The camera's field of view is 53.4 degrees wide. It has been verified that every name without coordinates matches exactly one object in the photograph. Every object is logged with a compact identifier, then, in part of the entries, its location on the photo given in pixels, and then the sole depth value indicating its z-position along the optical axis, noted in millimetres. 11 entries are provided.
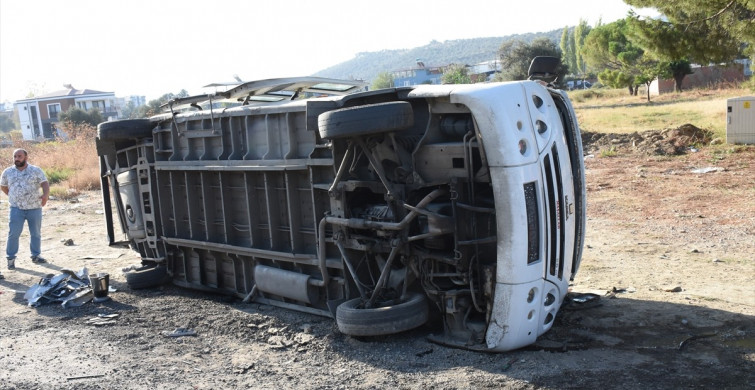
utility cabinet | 18838
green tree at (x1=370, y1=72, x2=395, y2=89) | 75569
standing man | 10594
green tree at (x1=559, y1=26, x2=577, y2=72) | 124562
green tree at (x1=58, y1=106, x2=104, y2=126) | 61325
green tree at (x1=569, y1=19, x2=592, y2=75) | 110750
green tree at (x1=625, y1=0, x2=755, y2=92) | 15219
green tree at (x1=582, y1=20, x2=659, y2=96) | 54062
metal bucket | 8141
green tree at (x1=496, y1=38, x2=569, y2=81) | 56431
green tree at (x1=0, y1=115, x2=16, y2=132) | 129000
